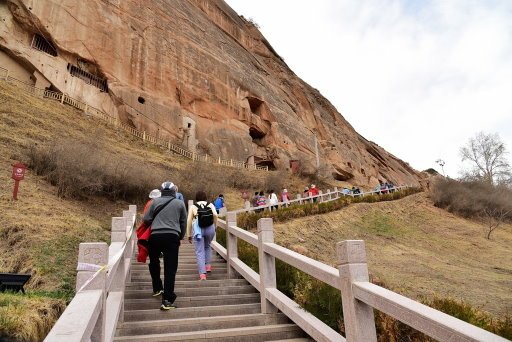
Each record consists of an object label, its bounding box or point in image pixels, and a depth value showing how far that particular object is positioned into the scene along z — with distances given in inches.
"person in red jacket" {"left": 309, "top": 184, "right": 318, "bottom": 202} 796.1
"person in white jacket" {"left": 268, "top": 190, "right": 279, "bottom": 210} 602.9
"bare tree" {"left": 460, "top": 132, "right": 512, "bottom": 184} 1596.3
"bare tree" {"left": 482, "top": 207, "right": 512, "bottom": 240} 1015.2
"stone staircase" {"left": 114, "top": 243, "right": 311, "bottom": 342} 164.2
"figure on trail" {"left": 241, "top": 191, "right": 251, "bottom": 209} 537.6
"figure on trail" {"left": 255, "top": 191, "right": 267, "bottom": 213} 608.5
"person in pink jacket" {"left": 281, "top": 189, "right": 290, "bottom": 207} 667.0
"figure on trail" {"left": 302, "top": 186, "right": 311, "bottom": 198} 811.5
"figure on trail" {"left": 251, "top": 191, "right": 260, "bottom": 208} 614.8
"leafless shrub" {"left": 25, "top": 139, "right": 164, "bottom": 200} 501.4
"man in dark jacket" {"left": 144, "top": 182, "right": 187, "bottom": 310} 196.4
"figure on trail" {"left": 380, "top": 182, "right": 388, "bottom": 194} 1105.6
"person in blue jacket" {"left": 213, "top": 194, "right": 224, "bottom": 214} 502.3
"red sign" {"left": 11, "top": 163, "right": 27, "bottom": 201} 386.9
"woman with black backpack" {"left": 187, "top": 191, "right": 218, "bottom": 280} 260.2
